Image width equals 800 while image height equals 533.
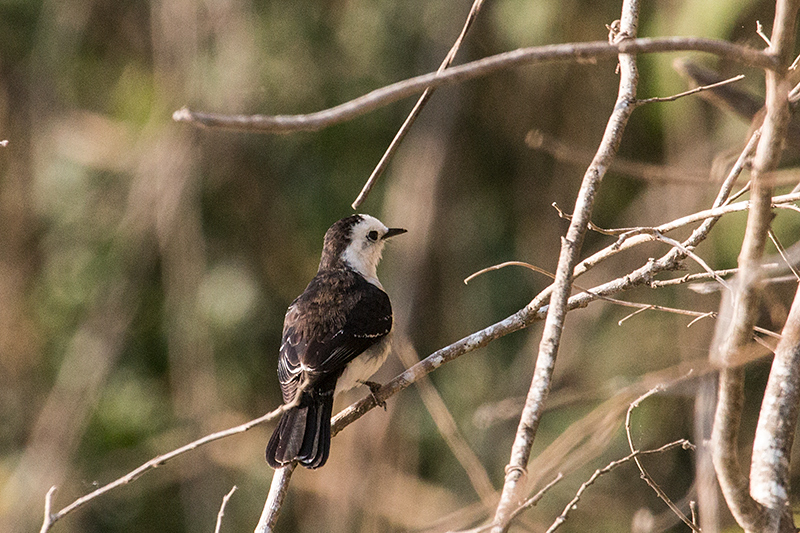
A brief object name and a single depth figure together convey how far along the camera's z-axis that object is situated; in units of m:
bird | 7.40
